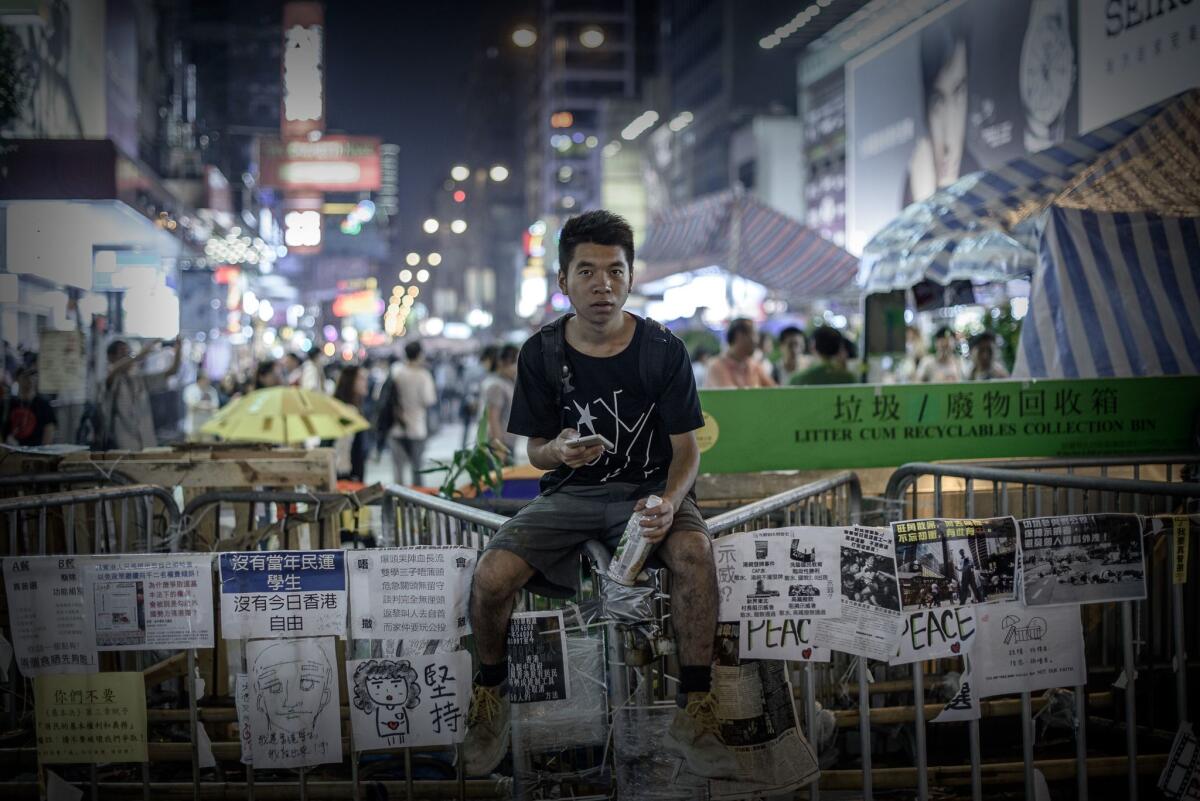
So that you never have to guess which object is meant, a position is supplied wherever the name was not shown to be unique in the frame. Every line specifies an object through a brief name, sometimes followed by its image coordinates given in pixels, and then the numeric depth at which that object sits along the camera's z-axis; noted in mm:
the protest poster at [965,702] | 3713
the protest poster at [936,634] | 3652
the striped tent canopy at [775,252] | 15906
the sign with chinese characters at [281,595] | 3693
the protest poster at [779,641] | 3568
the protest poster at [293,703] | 3719
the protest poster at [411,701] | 3740
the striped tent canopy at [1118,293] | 8898
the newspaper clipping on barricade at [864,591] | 3654
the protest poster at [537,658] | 3543
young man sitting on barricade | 3457
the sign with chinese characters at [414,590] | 3664
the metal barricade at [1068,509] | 3775
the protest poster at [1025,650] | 3754
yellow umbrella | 9195
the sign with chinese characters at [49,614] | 3748
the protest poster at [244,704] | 3729
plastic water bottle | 3283
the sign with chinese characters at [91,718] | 3771
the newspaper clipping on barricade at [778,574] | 3588
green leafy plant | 7043
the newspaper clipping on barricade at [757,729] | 3494
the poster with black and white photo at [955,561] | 3674
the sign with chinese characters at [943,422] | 7184
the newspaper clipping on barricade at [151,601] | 3756
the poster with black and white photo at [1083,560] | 3787
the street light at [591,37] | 129750
